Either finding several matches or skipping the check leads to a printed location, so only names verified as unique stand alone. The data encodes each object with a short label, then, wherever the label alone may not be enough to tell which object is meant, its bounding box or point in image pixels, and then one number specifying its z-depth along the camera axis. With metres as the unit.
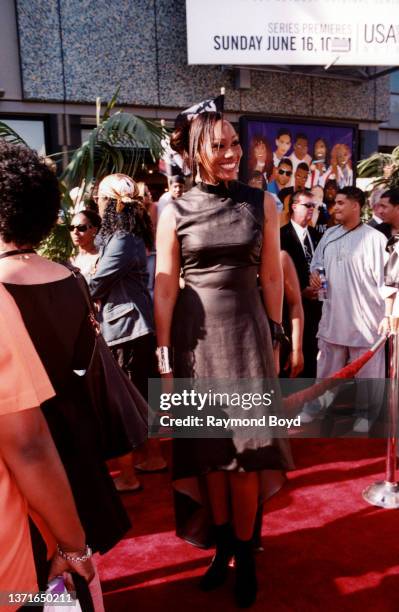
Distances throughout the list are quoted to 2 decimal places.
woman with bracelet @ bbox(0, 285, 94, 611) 1.01
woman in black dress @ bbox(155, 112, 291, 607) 2.17
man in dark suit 4.70
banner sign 7.02
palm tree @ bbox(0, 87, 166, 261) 4.29
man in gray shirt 4.16
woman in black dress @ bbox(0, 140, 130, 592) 1.42
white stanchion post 3.08
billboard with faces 6.32
